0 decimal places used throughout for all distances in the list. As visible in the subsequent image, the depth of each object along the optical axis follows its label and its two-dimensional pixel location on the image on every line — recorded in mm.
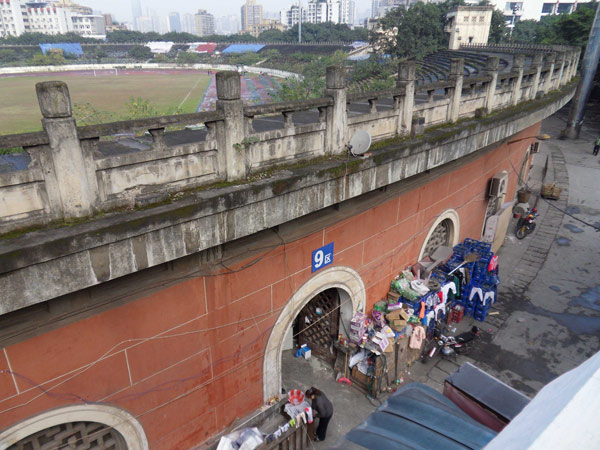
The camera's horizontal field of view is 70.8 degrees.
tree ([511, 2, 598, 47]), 33188
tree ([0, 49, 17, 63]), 82750
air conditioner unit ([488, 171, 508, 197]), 12039
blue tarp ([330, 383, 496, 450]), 3865
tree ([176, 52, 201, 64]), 91688
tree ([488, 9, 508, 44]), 53812
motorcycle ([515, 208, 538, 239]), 15109
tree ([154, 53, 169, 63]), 96081
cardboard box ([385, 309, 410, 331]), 8250
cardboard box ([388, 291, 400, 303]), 8836
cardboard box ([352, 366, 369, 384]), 8008
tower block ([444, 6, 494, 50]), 45375
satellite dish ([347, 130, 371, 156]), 5930
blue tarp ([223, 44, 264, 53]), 104500
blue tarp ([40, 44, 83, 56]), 90888
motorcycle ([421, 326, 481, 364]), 9045
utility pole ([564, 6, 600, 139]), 23600
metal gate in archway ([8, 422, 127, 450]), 4457
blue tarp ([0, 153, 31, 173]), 4957
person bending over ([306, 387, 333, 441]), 6910
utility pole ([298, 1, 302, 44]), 94225
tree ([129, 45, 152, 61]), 98175
